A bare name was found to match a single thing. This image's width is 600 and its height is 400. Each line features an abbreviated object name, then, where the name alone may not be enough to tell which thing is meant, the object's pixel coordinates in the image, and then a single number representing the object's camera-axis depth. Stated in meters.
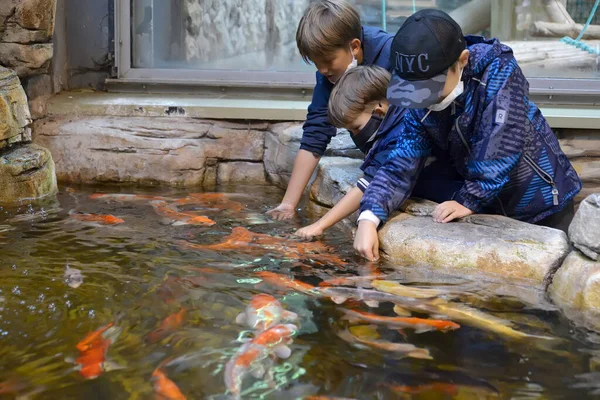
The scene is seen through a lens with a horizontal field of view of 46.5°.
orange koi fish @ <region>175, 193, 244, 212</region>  4.30
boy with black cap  2.83
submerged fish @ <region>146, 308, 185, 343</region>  2.28
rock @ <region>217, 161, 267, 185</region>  5.18
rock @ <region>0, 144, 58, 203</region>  4.27
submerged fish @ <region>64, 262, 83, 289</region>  2.78
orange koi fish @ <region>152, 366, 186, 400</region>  1.91
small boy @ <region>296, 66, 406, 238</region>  3.46
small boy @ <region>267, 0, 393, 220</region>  3.53
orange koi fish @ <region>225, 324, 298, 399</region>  2.00
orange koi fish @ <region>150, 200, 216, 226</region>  3.86
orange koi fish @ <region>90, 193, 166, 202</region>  4.43
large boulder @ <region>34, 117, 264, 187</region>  5.03
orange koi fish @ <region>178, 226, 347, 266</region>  3.23
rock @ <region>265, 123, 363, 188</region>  4.78
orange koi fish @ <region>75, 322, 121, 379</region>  2.04
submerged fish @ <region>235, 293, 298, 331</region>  2.38
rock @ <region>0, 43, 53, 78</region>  4.71
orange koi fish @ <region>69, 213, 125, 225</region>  3.82
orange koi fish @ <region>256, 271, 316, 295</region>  2.76
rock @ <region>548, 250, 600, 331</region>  2.51
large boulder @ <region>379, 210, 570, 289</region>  2.84
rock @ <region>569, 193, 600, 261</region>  2.62
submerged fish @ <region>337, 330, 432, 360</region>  2.17
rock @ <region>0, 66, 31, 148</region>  4.25
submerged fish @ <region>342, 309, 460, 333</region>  2.38
